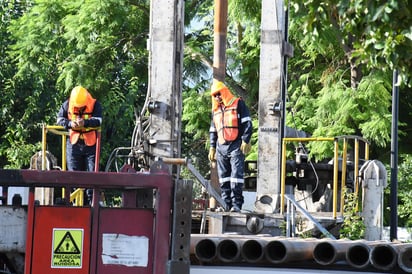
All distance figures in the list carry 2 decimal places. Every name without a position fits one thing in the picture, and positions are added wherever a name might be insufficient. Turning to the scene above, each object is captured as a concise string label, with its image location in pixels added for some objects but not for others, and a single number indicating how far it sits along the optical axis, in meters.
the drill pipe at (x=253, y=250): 17.36
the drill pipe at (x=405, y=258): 16.97
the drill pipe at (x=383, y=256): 17.09
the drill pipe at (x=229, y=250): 17.36
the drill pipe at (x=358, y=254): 17.28
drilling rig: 14.59
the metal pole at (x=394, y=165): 35.16
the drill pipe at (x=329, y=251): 17.31
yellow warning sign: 14.54
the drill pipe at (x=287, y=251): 17.31
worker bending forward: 26.02
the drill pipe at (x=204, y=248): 17.28
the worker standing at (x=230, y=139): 26.20
